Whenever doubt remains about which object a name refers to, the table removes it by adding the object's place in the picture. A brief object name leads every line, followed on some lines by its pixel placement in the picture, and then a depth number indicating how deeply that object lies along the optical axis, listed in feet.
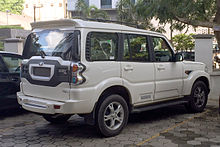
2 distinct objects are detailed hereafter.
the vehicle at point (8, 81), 21.24
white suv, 14.96
